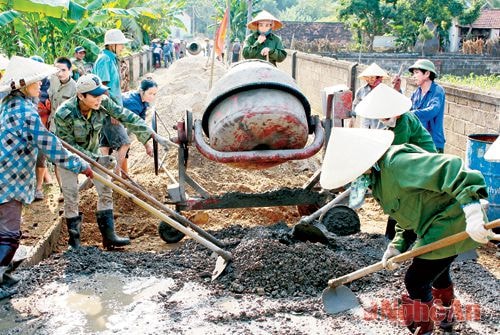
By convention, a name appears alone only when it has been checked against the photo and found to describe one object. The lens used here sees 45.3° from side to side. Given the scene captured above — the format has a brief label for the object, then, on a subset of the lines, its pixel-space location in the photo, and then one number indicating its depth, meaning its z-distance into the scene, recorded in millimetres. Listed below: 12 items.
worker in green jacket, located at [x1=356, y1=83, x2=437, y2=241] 4840
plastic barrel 6164
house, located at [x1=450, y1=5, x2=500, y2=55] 38969
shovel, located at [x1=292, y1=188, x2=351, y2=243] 5801
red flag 14266
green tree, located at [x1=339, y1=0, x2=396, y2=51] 34156
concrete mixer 5797
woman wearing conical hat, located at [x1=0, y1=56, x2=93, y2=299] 4637
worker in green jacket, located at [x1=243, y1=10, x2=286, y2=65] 8477
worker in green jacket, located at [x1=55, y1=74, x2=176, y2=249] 5613
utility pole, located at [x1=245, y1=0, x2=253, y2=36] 24947
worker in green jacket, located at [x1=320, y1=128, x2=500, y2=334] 3361
